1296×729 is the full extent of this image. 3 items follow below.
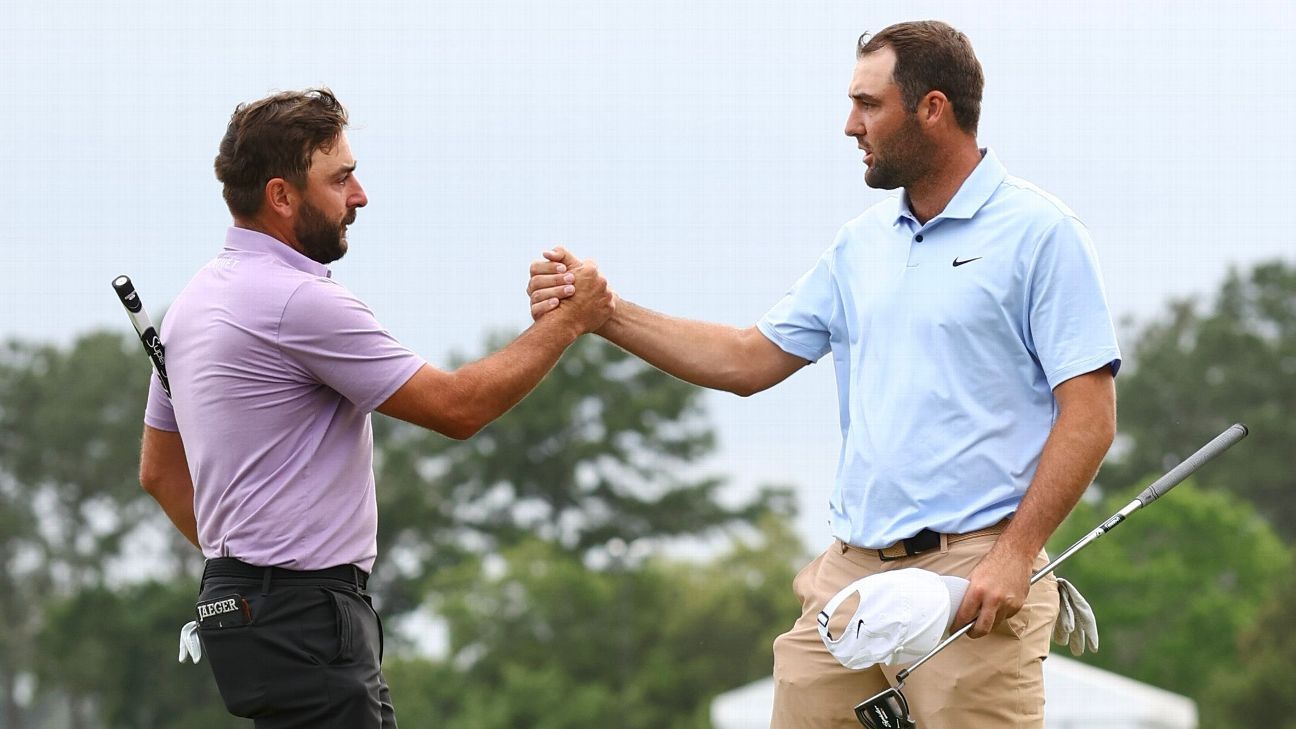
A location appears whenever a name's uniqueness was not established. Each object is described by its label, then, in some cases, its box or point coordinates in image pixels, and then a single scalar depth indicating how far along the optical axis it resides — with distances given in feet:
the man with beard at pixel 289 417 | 35.12
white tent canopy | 120.47
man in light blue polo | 35.37
